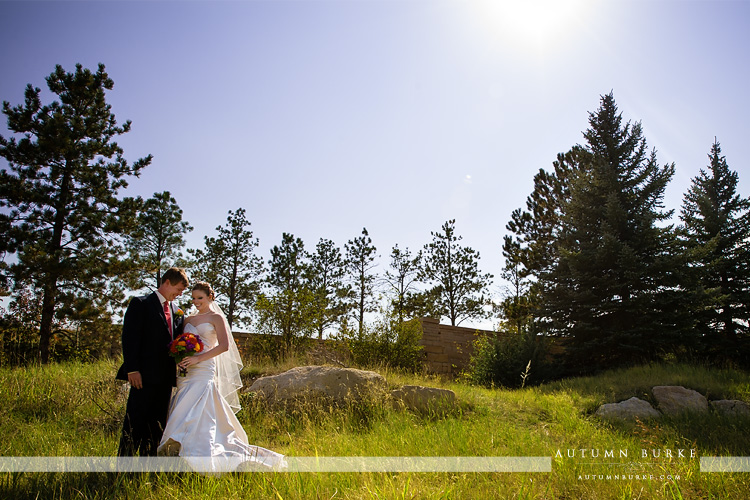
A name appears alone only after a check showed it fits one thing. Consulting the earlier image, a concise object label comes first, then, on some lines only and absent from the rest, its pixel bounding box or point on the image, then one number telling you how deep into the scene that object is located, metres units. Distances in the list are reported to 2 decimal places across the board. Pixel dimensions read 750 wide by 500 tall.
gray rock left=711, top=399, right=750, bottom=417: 6.39
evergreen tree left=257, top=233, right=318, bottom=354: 12.13
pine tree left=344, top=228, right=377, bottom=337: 30.97
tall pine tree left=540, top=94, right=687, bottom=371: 11.77
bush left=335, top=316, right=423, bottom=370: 11.87
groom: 4.18
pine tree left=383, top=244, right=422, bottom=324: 29.85
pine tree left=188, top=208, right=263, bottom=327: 28.28
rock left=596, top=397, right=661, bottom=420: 6.36
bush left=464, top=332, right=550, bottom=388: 11.21
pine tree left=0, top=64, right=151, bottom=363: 14.77
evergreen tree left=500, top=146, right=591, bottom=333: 18.67
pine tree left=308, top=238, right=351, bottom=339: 29.98
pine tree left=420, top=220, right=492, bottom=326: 28.86
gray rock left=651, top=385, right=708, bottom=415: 6.75
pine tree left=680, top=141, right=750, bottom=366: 12.99
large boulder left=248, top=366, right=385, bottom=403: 6.80
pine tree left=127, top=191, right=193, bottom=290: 25.17
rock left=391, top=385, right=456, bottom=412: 6.61
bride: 3.80
